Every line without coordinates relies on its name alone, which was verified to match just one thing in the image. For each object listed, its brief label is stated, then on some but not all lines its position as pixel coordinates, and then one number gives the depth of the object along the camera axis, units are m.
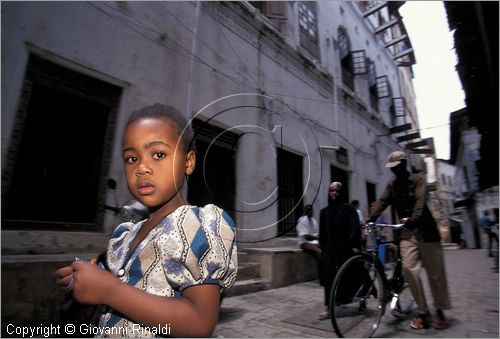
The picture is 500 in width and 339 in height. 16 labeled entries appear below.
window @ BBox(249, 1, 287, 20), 7.73
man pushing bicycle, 2.78
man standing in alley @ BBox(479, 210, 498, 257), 8.03
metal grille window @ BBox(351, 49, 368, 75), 12.21
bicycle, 2.60
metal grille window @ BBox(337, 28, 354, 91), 11.80
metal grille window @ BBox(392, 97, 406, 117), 16.70
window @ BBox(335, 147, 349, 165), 8.76
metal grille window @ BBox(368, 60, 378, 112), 14.19
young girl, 0.63
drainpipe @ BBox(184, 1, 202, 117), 5.02
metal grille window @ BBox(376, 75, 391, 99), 14.63
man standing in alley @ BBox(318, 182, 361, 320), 3.30
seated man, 4.88
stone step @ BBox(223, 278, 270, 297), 4.16
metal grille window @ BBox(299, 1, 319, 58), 9.12
